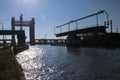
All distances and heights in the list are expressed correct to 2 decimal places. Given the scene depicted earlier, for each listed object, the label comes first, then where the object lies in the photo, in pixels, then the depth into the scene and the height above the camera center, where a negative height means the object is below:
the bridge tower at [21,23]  80.69 +13.90
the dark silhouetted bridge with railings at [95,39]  40.69 -0.29
